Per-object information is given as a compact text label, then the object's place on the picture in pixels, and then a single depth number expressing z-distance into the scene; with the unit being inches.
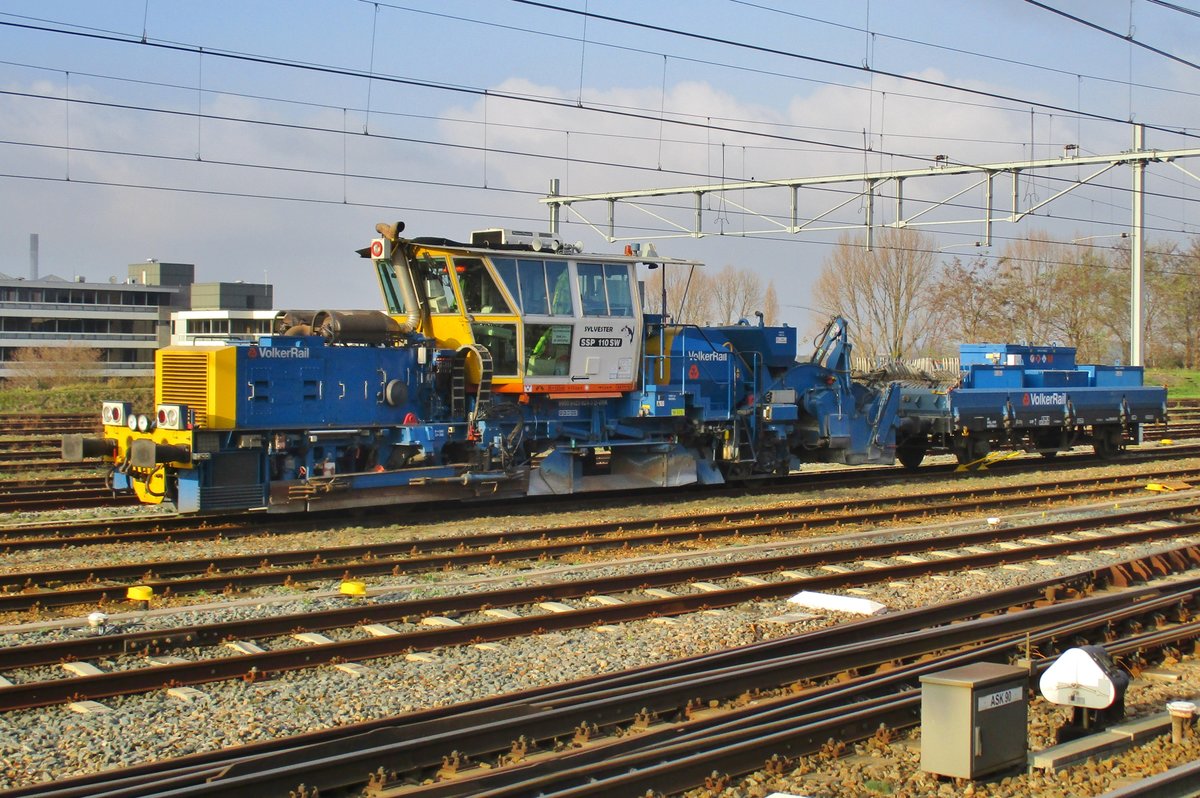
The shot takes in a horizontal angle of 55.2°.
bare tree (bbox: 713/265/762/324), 2249.0
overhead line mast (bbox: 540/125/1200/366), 989.2
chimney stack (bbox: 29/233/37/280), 4778.5
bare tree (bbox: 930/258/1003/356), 2127.2
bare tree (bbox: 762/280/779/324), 2385.8
